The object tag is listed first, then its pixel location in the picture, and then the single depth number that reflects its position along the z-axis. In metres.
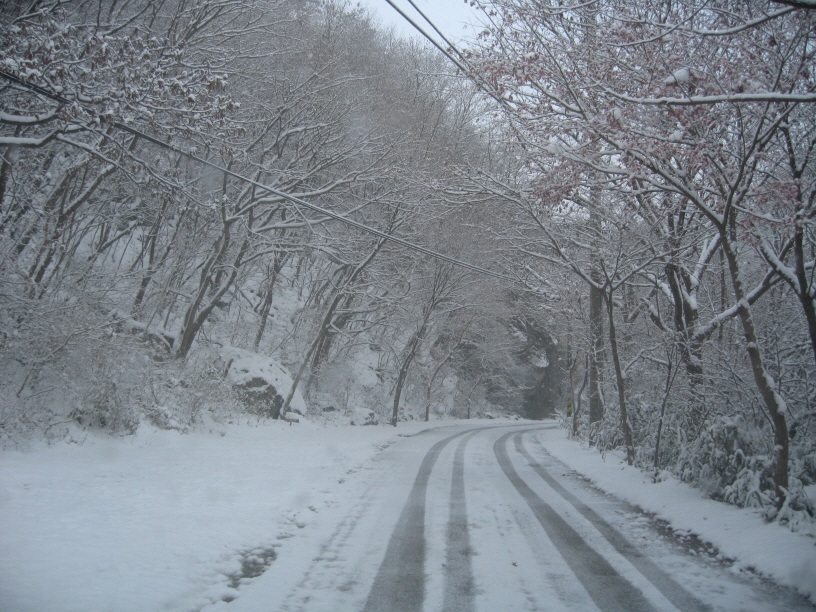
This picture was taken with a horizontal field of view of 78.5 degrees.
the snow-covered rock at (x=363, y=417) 23.98
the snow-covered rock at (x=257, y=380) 17.30
